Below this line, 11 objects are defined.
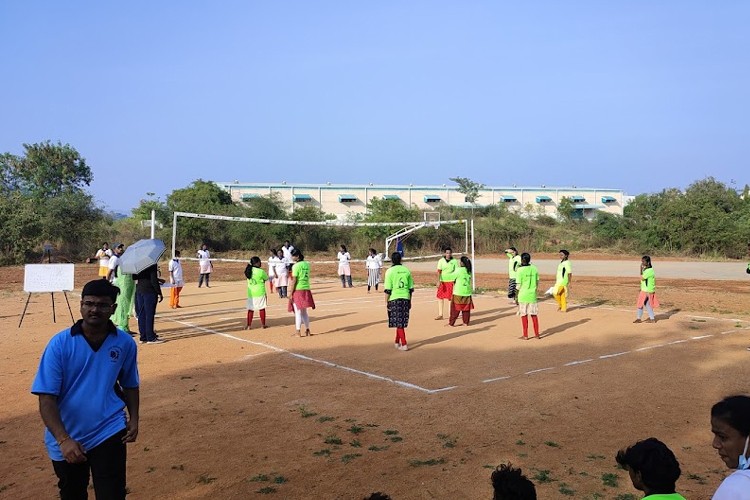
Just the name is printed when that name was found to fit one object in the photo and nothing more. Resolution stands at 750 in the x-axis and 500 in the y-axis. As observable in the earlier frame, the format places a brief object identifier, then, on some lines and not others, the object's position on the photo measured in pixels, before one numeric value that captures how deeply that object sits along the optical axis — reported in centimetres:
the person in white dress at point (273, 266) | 2096
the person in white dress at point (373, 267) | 2245
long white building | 6662
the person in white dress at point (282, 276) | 2024
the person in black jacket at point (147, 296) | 1148
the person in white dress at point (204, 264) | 2343
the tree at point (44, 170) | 4616
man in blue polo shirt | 336
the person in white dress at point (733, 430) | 282
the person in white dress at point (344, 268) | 2356
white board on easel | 1442
